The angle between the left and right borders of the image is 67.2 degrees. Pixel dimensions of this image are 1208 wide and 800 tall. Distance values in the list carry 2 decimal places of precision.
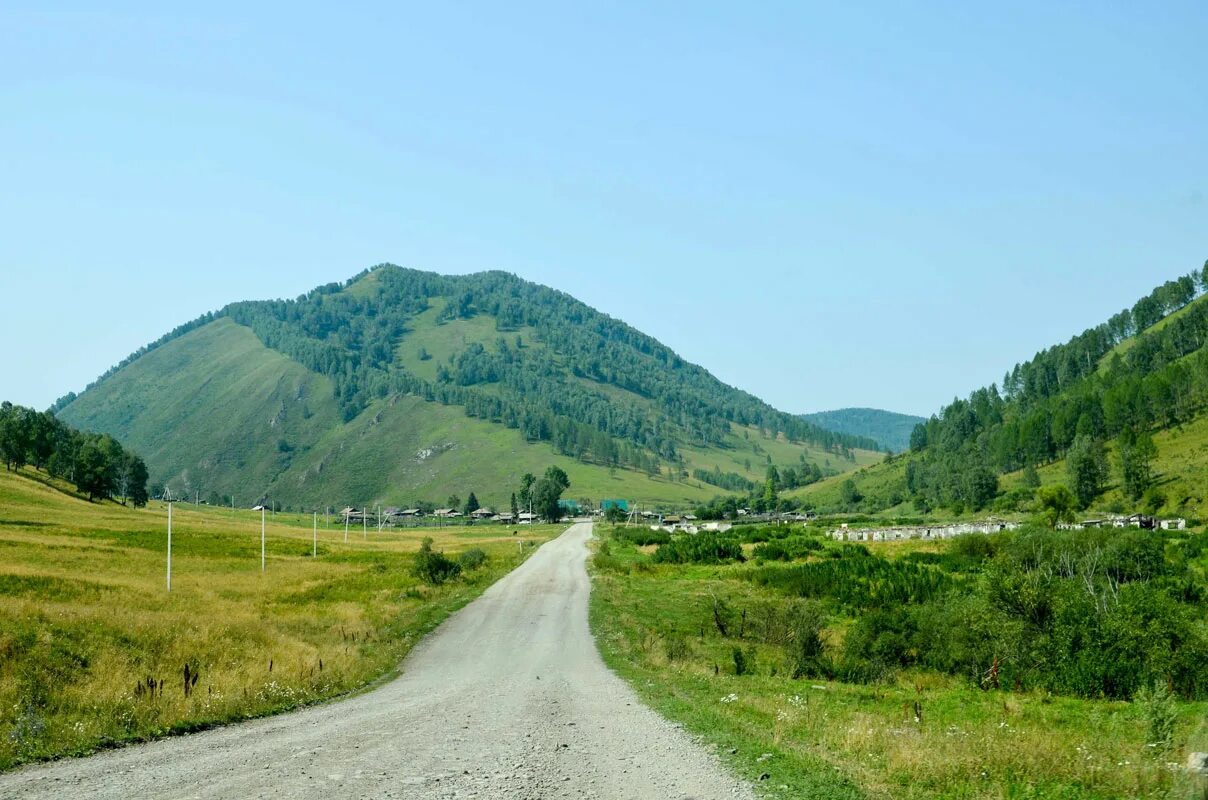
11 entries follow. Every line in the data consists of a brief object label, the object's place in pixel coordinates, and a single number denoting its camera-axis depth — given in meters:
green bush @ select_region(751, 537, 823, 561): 91.43
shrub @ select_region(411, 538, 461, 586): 60.38
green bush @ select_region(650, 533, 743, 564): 88.25
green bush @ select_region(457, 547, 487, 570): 71.69
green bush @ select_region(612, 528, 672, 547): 115.34
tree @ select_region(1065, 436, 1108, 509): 138.00
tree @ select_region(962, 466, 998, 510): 161.25
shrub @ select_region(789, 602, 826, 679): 32.75
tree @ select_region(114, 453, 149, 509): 164.25
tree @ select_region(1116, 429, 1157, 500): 128.12
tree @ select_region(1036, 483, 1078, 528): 116.12
